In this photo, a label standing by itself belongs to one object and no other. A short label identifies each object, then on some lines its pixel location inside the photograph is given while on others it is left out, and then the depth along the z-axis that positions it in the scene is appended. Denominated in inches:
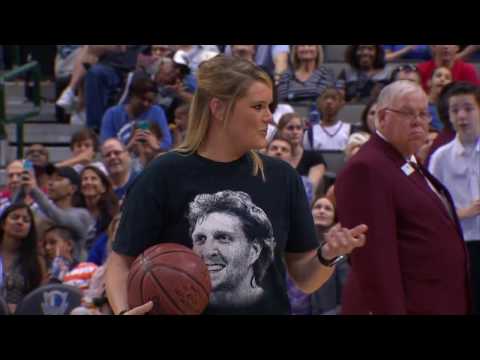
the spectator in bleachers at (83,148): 648.9
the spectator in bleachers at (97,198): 561.4
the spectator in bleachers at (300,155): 576.9
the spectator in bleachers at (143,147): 606.2
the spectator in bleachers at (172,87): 671.3
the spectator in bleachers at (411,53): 729.5
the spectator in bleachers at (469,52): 706.6
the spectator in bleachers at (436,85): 621.2
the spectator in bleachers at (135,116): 628.6
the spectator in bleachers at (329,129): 627.6
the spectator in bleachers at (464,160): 414.4
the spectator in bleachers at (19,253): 521.6
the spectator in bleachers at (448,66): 642.5
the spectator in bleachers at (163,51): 710.5
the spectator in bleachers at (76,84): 764.2
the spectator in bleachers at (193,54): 683.2
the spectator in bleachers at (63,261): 494.4
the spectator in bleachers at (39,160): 636.1
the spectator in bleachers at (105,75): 723.6
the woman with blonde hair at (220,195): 238.4
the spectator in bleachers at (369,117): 566.2
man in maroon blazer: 306.3
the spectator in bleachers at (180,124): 637.2
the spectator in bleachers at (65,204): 563.5
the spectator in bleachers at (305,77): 677.2
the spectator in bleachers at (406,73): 634.0
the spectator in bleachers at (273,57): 692.5
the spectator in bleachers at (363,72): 684.1
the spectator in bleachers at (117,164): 587.0
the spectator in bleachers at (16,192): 585.6
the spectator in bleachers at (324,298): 483.2
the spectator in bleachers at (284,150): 553.9
